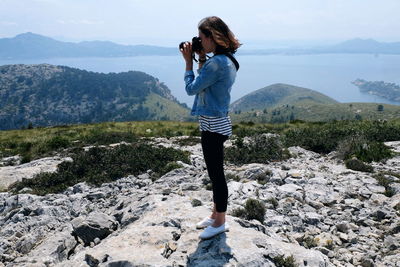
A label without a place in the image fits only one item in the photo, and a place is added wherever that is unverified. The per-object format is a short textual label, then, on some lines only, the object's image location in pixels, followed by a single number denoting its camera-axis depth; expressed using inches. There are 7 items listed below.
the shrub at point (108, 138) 716.0
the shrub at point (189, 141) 693.9
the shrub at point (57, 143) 674.8
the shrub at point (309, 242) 257.4
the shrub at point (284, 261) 207.6
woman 191.5
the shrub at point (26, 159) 604.4
